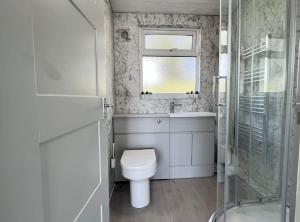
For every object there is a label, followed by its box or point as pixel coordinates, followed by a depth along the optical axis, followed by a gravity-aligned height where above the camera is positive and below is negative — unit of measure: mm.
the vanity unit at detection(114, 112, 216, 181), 2299 -504
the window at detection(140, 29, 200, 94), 2575 +568
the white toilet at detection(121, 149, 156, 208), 1699 -683
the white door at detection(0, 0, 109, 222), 372 -29
